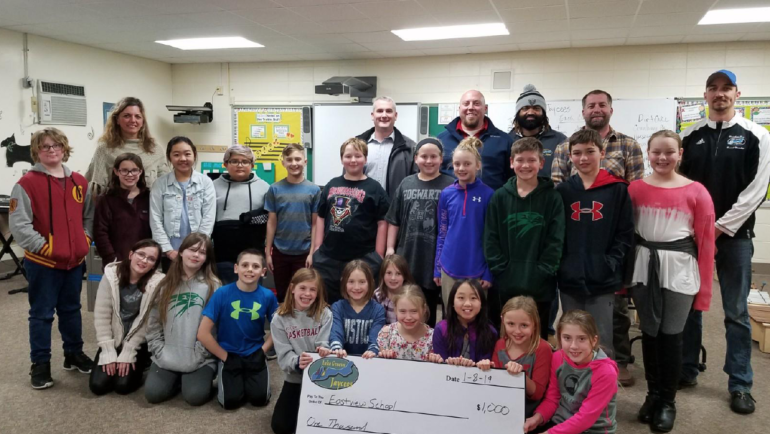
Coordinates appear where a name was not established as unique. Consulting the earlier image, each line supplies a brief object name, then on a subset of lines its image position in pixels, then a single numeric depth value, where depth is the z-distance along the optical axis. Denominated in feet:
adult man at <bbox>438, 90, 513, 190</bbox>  9.38
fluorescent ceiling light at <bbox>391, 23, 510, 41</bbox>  16.82
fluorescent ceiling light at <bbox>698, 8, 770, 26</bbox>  14.49
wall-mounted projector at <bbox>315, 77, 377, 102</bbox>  21.39
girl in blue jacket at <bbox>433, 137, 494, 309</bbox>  7.90
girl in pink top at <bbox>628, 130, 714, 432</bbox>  7.36
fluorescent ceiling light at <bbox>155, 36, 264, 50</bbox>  19.40
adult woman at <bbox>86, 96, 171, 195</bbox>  10.02
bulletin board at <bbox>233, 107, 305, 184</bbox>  23.49
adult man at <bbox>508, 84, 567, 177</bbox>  9.71
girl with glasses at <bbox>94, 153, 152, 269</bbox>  9.64
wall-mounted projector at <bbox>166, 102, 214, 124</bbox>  23.65
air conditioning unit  18.93
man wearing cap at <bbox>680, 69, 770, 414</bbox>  8.33
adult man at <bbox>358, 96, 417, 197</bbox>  10.17
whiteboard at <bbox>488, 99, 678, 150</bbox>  18.92
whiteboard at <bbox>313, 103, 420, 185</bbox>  21.63
